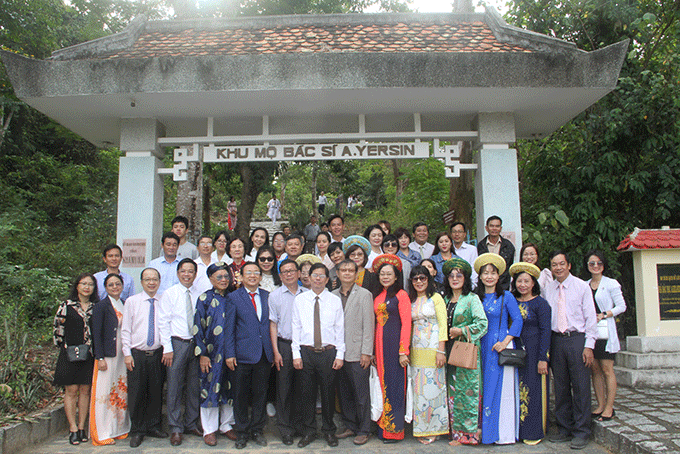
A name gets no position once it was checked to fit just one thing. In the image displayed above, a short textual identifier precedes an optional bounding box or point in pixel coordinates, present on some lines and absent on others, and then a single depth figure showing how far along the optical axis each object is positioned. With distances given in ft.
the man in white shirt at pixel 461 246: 20.66
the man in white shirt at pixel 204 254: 18.63
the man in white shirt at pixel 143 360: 15.90
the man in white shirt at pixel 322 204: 74.33
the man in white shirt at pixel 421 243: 21.25
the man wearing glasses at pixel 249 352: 15.75
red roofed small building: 20.49
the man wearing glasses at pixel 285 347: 16.02
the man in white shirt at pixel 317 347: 15.74
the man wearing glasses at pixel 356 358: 15.79
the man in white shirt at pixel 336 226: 21.53
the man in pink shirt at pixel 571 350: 15.56
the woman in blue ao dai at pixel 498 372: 15.49
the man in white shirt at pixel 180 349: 15.93
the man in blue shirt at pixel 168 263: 18.37
